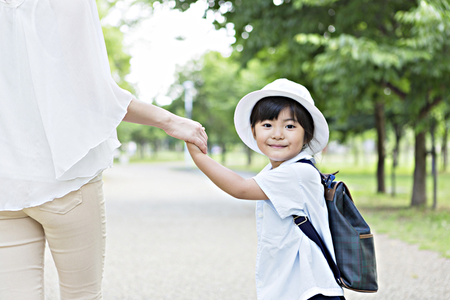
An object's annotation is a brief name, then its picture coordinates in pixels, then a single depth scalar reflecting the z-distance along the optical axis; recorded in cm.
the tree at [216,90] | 2170
